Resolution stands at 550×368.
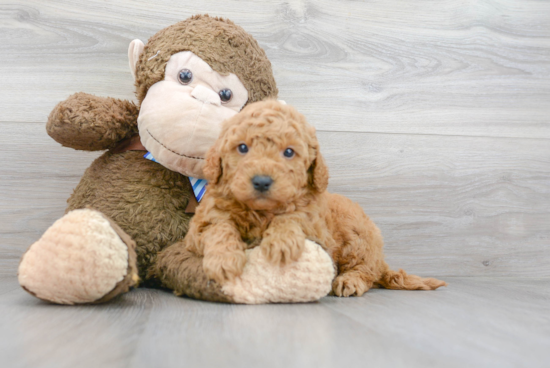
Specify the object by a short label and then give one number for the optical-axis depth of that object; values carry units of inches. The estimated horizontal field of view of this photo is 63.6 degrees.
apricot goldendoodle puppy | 29.2
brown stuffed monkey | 29.9
